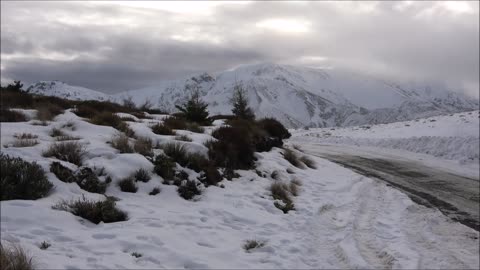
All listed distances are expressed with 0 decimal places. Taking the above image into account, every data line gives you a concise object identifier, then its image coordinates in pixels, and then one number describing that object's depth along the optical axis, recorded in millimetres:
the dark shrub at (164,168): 8414
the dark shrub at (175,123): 12725
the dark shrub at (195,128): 12742
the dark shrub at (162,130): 11280
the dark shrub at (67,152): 7943
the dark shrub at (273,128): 16984
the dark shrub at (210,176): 8953
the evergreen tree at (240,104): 23688
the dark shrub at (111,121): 10754
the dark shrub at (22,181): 6203
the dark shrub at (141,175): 7984
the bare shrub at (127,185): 7562
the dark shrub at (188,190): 8047
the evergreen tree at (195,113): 15383
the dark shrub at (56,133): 9730
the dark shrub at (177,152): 9234
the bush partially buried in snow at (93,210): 6160
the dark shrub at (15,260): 3794
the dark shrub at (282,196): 8575
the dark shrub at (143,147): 9023
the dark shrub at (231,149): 10362
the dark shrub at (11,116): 10531
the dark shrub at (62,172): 7141
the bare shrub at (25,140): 8328
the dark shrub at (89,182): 7188
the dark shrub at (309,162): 14030
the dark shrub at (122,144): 8912
